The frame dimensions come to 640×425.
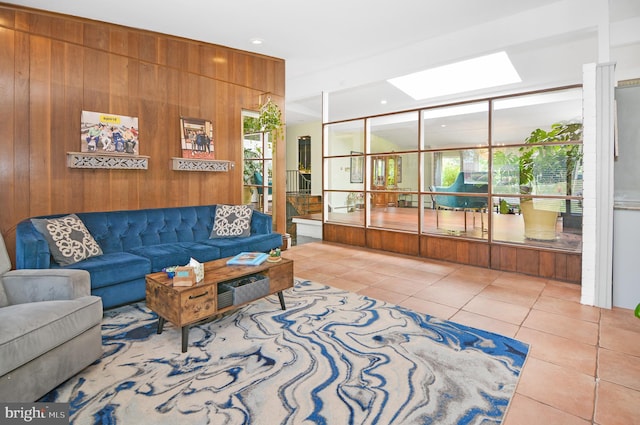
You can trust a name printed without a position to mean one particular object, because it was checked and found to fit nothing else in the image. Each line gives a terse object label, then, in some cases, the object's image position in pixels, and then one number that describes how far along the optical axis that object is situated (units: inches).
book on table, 116.0
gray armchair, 65.2
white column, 123.9
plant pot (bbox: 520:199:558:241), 164.6
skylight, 211.5
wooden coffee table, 91.0
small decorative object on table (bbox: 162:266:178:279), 100.2
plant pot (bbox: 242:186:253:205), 219.0
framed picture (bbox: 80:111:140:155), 142.3
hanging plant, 199.5
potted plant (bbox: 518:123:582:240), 158.4
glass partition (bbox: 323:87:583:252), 162.1
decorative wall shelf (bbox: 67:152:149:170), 137.9
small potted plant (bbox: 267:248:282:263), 120.9
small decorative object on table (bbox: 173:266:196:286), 94.3
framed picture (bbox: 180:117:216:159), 173.6
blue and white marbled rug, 68.2
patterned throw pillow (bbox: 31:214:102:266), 116.7
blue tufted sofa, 114.1
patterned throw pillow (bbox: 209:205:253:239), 171.5
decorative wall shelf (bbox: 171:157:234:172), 169.9
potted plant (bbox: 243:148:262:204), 222.7
